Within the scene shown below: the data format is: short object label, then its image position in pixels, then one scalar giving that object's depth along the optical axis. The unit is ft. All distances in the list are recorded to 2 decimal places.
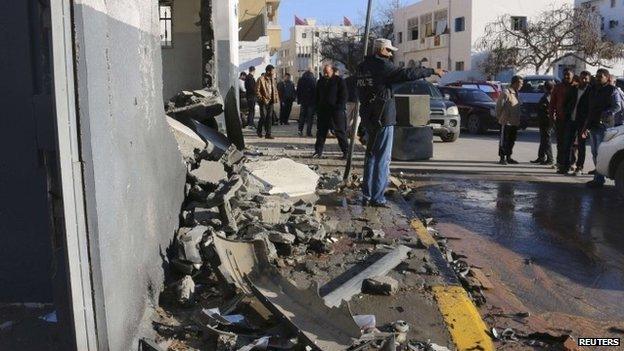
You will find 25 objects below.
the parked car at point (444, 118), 58.03
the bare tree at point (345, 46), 196.24
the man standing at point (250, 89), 59.57
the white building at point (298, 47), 300.52
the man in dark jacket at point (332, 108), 40.78
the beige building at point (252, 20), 71.03
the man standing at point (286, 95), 71.56
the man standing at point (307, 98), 58.99
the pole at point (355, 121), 27.81
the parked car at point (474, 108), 67.92
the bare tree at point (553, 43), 156.76
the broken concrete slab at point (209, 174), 19.17
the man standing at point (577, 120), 36.78
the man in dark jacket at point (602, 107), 34.32
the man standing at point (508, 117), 42.11
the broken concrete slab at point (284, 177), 24.81
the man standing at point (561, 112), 38.19
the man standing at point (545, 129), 41.93
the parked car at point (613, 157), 30.68
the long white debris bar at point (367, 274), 14.37
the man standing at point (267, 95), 55.31
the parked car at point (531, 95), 73.00
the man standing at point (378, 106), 24.21
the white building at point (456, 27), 175.01
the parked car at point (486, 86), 77.92
